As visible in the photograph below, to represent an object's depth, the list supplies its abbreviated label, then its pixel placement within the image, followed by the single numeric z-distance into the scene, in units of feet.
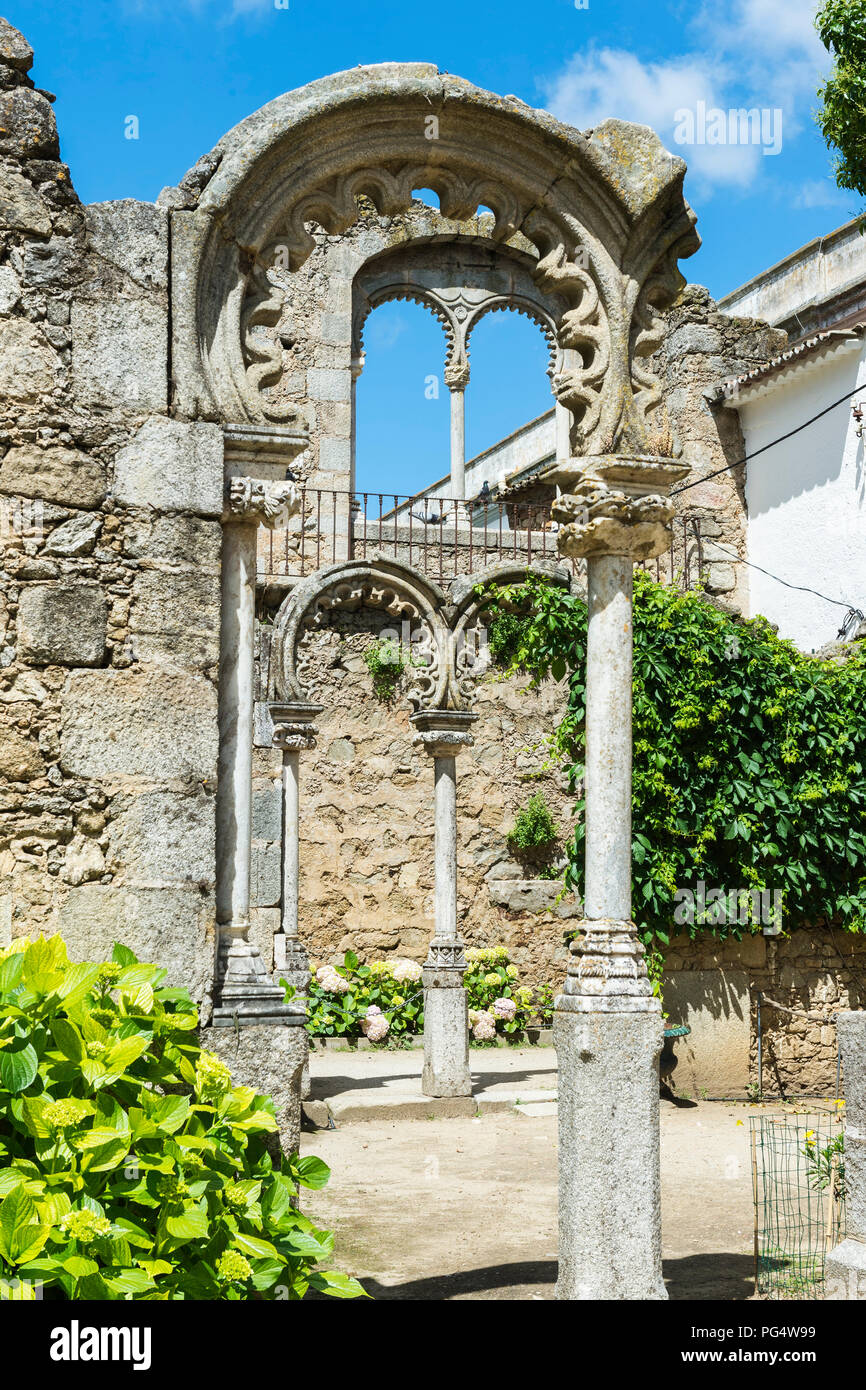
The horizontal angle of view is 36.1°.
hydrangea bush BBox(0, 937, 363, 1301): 8.63
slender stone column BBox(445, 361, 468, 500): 44.27
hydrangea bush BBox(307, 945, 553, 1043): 38.27
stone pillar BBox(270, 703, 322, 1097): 31.04
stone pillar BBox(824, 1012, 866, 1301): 13.78
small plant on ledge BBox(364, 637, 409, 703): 42.27
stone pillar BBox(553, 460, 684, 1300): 13.35
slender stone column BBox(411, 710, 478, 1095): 29.86
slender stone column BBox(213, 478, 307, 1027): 13.66
